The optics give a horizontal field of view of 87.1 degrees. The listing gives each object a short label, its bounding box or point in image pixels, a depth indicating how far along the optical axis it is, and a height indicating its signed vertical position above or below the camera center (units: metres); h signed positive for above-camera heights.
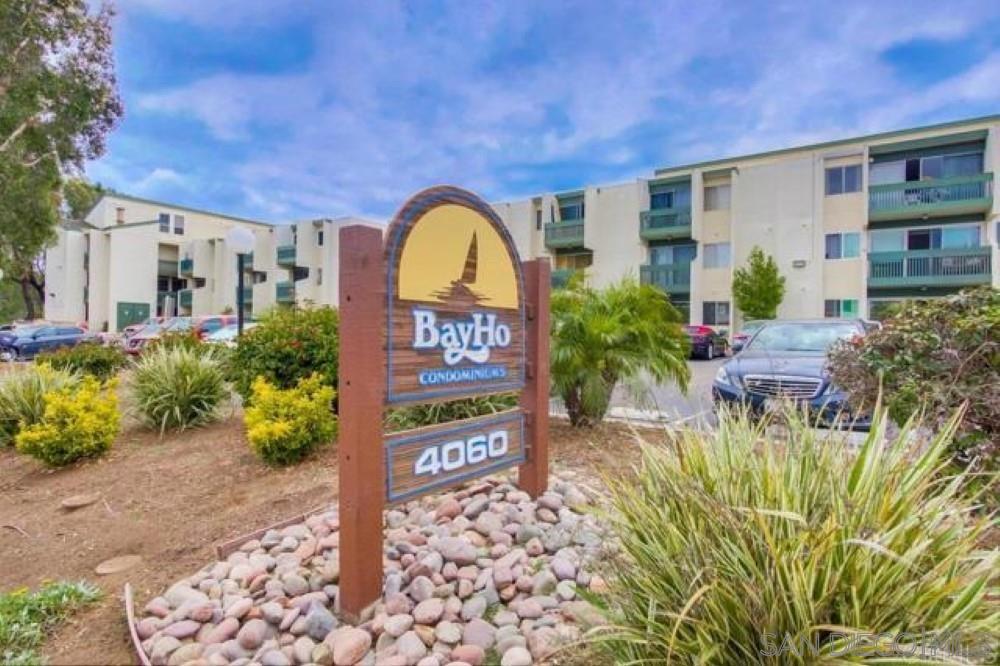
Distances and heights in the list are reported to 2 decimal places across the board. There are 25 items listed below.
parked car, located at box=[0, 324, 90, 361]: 21.77 -0.59
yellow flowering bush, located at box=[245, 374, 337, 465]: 4.66 -0.84
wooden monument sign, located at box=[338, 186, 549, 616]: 2.51 -0.12
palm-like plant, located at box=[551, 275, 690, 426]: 5.34 -0.10
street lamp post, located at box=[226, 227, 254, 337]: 9.23 +1.52
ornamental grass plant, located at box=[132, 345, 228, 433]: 6.35 -0.76
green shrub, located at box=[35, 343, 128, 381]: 9.21 -0.59
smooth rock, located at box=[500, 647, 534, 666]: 2.11 -1.31
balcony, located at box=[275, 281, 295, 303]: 36.38 +2.81
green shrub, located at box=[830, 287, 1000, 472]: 3.03 -0.17
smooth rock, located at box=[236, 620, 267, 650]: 2.35 -1.38
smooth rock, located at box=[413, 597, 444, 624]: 2.42 -1.30
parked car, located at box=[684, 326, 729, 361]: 19.09 -0.18
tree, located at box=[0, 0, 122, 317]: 14.10 +6.56
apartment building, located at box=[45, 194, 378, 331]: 36.56 +4.57
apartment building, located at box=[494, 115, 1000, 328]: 21.52 +5.32
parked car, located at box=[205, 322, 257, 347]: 14.86 -0.08
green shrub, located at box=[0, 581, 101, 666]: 2.42 -1.46
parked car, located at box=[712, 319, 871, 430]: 6.11 -0.32
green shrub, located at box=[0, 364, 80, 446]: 6.26 -0.88
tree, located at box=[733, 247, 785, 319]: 23.02 +2.23
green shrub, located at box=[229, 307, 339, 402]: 6.23 -0.26
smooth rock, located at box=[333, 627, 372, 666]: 2.20 -1.35
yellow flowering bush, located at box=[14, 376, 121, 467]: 5.13 -1.03
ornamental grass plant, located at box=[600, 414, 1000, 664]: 1.53 -0.68
